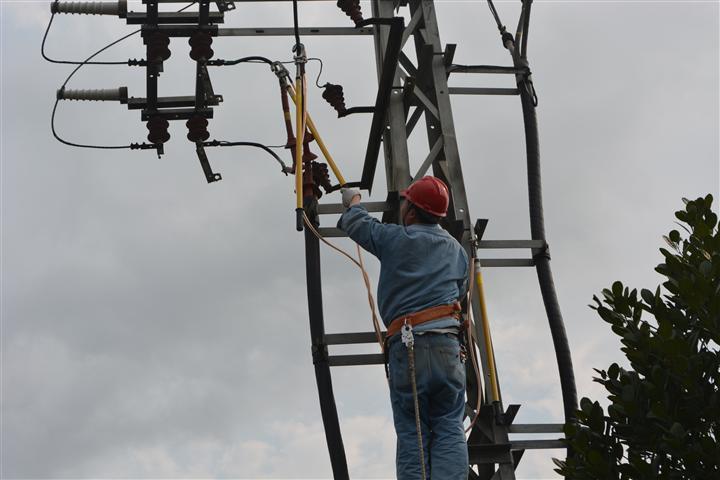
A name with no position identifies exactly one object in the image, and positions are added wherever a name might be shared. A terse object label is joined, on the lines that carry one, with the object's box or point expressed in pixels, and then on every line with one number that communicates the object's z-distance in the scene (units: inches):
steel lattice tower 541.3
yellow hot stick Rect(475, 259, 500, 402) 535.2
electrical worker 453.1
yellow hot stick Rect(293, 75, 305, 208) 529.5
